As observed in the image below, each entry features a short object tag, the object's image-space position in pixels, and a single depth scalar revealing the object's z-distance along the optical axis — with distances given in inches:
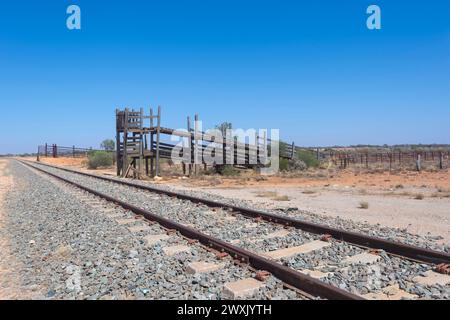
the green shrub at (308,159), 1358.3
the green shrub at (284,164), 1183.7
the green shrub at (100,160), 1775.0
